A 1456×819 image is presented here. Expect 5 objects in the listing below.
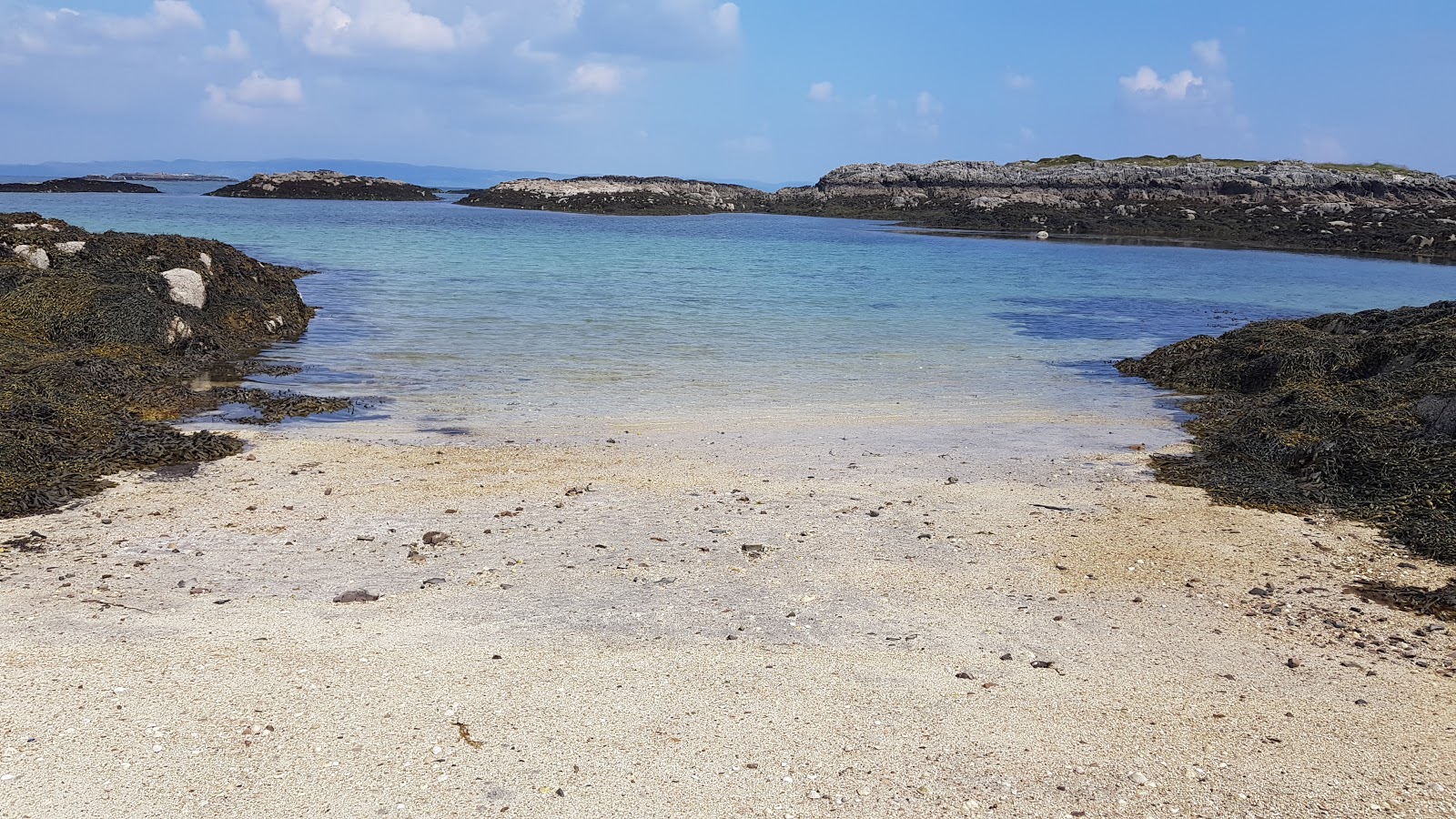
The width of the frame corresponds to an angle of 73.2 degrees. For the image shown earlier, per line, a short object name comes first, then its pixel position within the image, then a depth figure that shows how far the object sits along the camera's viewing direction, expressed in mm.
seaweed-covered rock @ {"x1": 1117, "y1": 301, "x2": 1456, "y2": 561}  7844
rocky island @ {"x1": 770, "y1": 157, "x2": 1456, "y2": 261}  52219
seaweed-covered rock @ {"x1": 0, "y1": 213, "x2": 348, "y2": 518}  8078
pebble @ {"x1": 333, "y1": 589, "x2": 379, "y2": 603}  5711
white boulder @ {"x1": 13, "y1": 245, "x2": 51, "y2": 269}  15266
